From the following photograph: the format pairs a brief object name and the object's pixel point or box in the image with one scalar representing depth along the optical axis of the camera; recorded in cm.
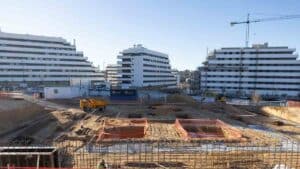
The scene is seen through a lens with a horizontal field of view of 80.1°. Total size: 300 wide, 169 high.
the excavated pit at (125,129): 1618
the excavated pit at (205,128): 1628
